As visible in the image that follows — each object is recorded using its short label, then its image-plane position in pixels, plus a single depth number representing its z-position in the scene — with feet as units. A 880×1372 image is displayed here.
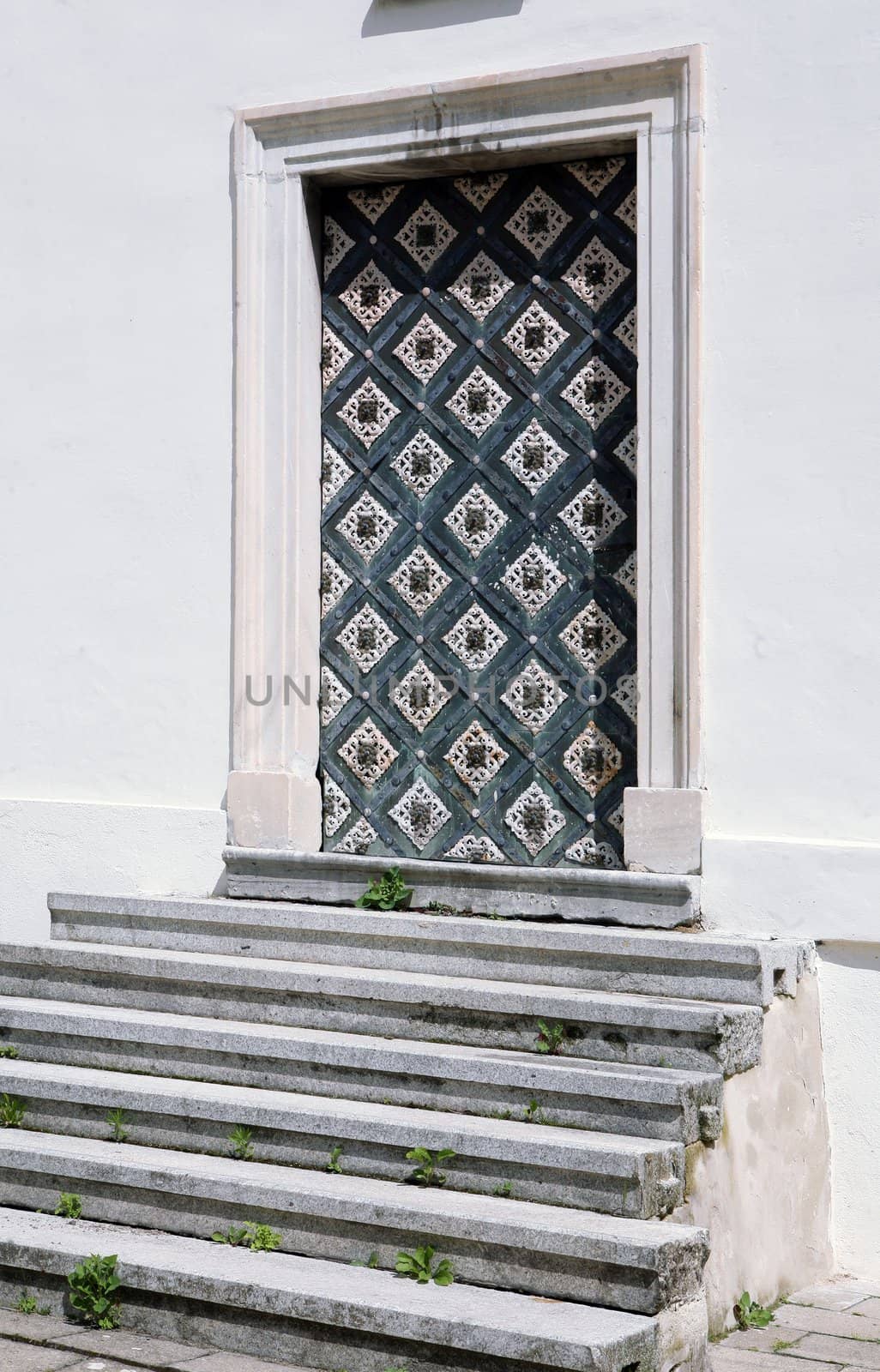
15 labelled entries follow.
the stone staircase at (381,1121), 13.75
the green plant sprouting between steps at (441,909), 19.69
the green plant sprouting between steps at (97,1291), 14.94
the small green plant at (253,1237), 15.19
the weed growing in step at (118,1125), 17.06
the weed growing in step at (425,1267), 14.20
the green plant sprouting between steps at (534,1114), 15.66
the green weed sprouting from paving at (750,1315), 15.61
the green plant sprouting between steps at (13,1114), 17.85
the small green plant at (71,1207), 16.38
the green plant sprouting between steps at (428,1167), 15.26
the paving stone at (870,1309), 16.38
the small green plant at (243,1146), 16.31
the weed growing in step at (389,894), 19.92
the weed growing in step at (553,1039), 16.52
